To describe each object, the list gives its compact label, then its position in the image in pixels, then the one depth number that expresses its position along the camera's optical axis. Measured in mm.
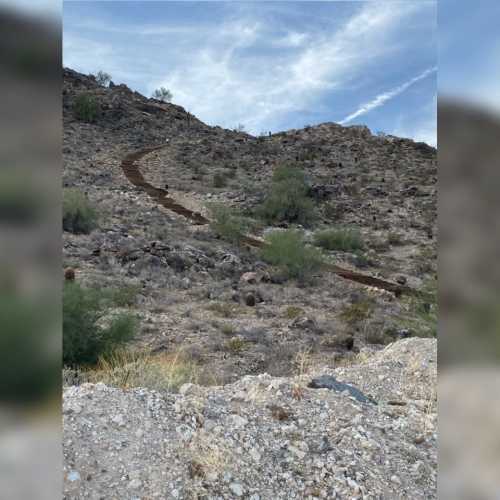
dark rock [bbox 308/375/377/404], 5379
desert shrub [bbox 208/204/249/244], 18016
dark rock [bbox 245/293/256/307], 11406
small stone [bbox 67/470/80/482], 3407
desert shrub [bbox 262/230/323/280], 14172
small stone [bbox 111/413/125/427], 4102
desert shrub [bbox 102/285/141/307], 9898
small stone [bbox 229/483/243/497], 3768
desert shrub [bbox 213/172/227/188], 29656
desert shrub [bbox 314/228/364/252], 19312
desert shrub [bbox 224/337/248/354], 8594
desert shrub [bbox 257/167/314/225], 23844
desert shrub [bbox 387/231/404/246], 21547
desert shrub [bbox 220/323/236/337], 9414
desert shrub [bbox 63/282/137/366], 6852
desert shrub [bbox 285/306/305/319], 10896
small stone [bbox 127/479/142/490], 3498
